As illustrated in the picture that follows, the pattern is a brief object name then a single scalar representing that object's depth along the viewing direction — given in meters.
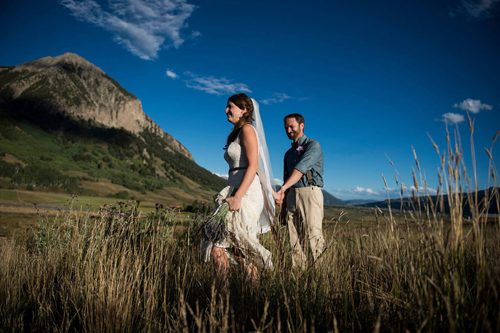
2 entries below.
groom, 3.40
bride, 2.32
